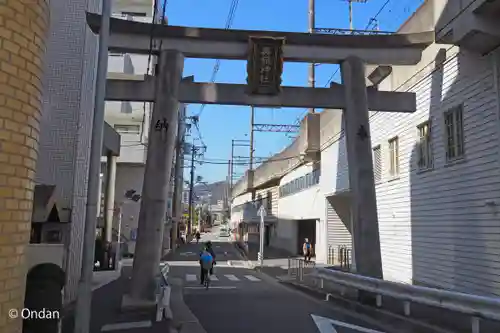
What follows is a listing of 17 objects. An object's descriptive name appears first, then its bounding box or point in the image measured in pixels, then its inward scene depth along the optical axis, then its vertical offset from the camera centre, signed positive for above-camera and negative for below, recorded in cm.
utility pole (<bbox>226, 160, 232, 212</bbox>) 8308 +1042
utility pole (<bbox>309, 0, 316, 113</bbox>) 2963 +1278
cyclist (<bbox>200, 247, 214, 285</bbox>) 1791 -112
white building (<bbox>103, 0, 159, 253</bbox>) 3538 +687
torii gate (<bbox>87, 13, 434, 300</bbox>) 1291 +412
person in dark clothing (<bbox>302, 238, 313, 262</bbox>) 2750 -90
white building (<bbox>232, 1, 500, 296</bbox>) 1166 +231
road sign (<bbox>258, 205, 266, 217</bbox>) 2752 +122
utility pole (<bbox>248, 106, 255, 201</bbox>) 4892 +1107
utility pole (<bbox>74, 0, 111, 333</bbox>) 651 +60
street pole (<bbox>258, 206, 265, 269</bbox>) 2753 +13
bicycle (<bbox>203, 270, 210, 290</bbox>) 1784 -171
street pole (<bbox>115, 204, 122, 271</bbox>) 2498 -148
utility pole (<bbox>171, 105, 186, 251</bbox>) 4534 +575
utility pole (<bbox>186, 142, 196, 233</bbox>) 5888 +798
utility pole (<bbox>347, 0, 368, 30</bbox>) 3462 +1631
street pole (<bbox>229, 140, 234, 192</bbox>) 7480 +1008
